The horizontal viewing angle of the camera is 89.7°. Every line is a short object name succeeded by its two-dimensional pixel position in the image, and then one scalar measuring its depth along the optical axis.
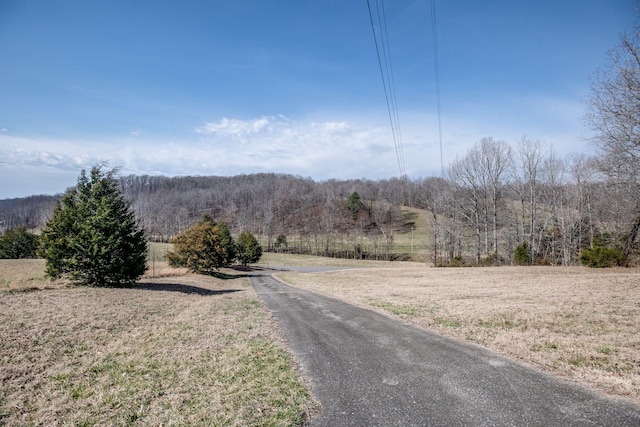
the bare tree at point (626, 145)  15.27
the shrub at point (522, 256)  32.47
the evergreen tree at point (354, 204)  108.38
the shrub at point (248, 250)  53.88
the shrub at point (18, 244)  46.66
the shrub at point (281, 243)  81.62
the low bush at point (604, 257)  24.38
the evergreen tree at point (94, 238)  17.75
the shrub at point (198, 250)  35.84
